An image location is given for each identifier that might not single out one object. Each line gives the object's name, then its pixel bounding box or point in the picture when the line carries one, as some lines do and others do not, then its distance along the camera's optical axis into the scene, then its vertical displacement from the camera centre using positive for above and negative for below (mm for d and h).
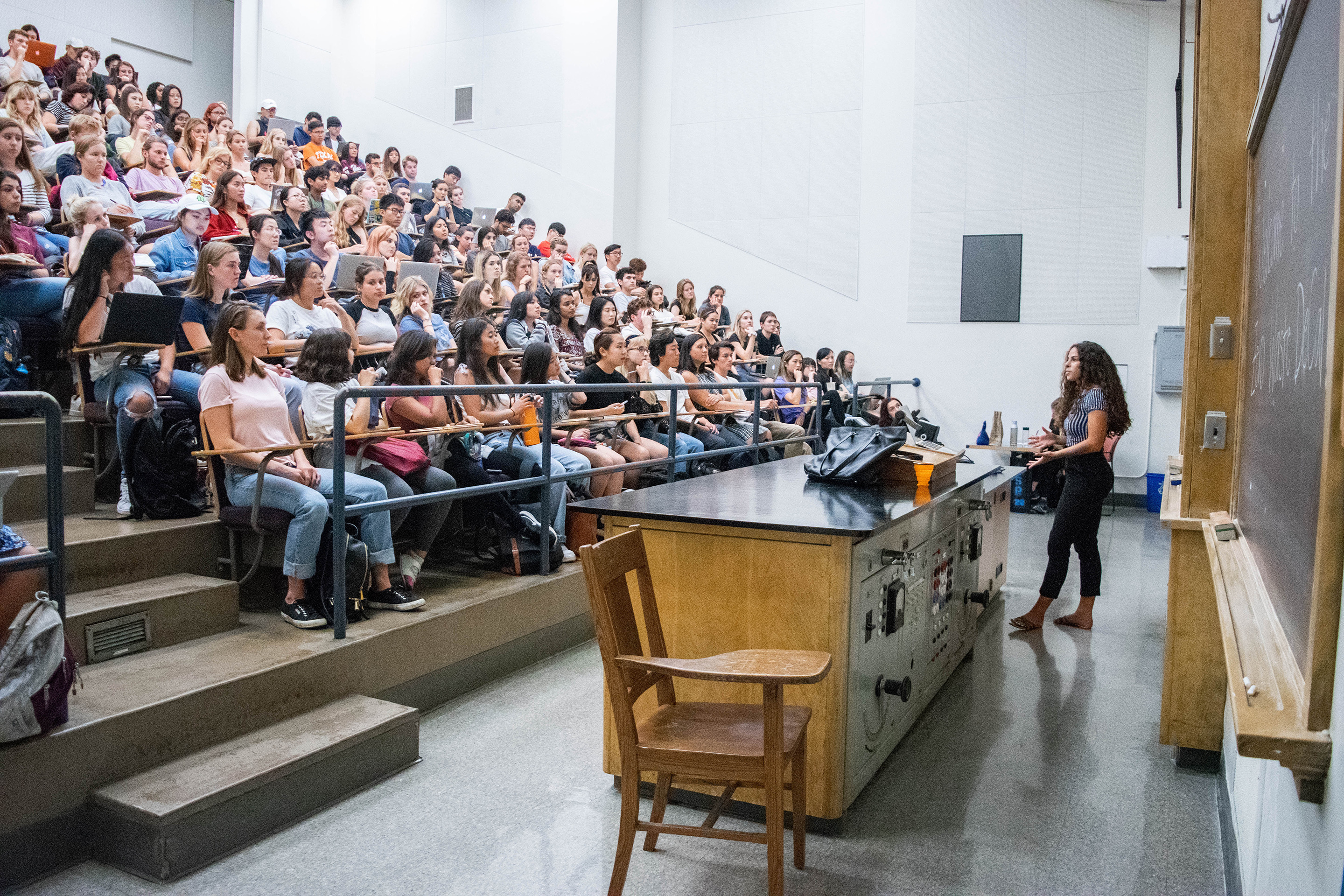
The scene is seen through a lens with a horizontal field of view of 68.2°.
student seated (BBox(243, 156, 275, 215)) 8523 +1856
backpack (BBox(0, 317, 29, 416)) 4199 +99
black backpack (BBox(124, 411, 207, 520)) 3758 -318
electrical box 9781 +557
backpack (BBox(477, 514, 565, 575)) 4547 -722
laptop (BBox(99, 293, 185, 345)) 3867 +266
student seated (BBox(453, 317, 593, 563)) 4840 -33
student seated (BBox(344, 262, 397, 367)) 5586 +457
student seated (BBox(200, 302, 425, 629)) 3529 -268
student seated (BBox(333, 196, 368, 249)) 7500 +1291
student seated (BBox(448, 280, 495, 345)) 6336 +581
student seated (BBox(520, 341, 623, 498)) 5156 -199
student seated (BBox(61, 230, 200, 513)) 4016 +290
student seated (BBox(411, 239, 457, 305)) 7570 +1069
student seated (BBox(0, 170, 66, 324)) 4500 +451
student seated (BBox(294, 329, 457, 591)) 3947 -130
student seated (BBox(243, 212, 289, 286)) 5957 +851
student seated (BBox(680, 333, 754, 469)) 7098 -3
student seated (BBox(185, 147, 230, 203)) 7789 +1736
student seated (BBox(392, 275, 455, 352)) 5750 +523
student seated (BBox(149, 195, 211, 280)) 5605 +811
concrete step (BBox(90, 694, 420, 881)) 2506 -1091
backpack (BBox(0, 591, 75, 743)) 2359 -700
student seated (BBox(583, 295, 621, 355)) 6863 +567
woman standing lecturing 4762 -177
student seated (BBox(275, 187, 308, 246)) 7367 +1315
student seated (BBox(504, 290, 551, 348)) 6449 +489
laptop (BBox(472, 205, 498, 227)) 11789 +2128
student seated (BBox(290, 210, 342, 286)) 7012 +1089
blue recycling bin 9709 -771
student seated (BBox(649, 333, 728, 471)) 6918 +141
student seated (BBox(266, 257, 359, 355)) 4988 +426
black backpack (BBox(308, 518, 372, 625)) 3551 -674
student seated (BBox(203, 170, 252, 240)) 6086 +1133
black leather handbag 3604 -190
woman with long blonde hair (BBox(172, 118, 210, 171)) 8461 +2129
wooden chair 2152 -791
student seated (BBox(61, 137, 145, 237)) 6000 +1259
